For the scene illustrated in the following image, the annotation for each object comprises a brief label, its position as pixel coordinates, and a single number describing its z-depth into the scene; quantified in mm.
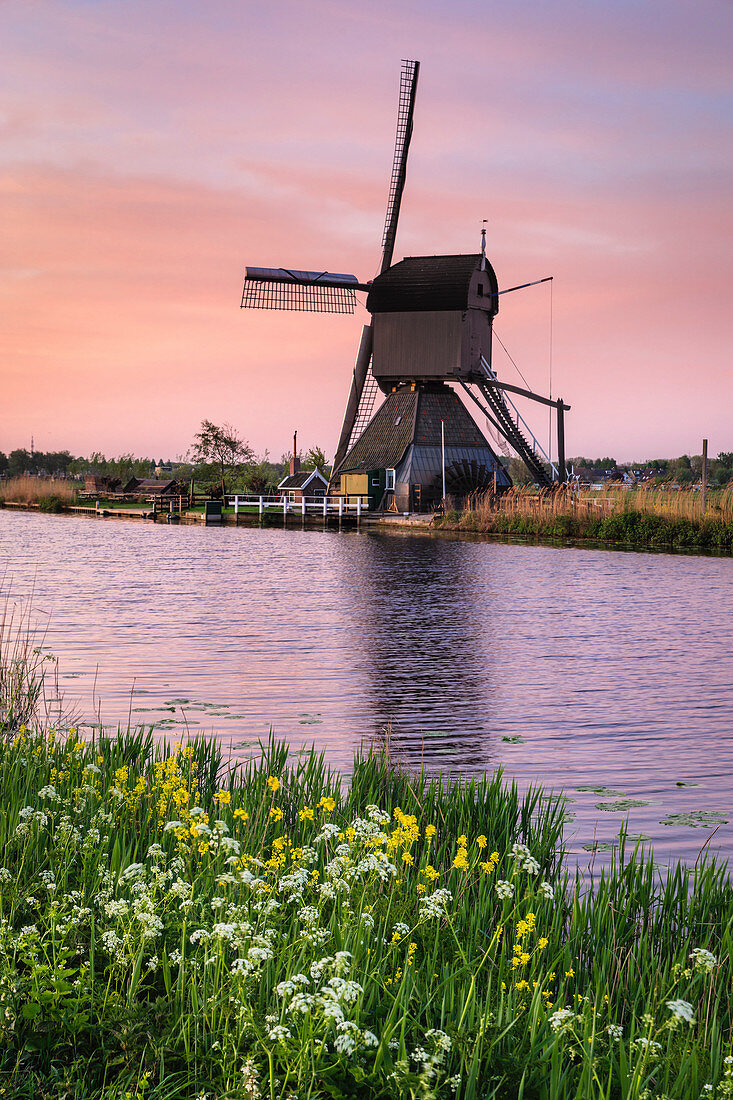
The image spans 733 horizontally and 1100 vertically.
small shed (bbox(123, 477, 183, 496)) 71625
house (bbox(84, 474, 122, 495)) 78250
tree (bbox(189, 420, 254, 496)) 73062
